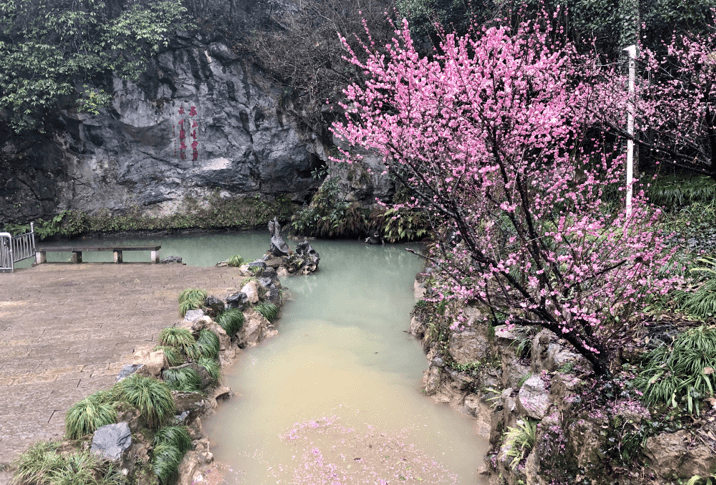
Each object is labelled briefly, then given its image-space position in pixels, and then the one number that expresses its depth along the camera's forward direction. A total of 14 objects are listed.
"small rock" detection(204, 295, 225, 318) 7.13
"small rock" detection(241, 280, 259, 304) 8.14
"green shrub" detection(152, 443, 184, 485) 3.87
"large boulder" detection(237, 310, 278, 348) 7.26
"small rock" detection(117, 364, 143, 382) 4.65
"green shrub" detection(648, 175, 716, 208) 7.68
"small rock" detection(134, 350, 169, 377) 4.96
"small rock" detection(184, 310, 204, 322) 6.53
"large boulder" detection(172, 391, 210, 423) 4.72
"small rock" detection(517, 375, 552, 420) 3.78
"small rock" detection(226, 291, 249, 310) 7.62
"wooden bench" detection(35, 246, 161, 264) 10.09
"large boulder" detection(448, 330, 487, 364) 5.54
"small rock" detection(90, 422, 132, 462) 3.47
